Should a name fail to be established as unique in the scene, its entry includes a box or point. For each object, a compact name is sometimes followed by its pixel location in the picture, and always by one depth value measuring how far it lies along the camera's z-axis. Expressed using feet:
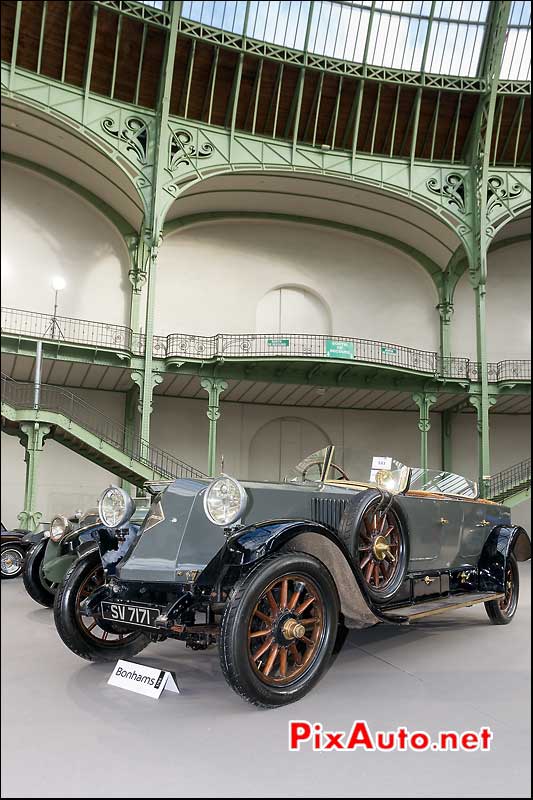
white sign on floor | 12.85
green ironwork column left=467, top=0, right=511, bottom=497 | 65.52
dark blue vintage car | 12.25
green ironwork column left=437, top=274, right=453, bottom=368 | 80.12
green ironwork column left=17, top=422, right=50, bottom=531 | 52.65
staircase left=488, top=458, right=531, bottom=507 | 65.16
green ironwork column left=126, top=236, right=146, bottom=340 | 69.31
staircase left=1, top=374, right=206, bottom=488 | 53.06
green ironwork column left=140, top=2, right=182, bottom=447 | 59.67
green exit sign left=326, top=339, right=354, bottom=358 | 63.10
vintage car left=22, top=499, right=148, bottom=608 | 21.47
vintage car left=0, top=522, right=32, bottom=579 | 34.78
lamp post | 54.16
